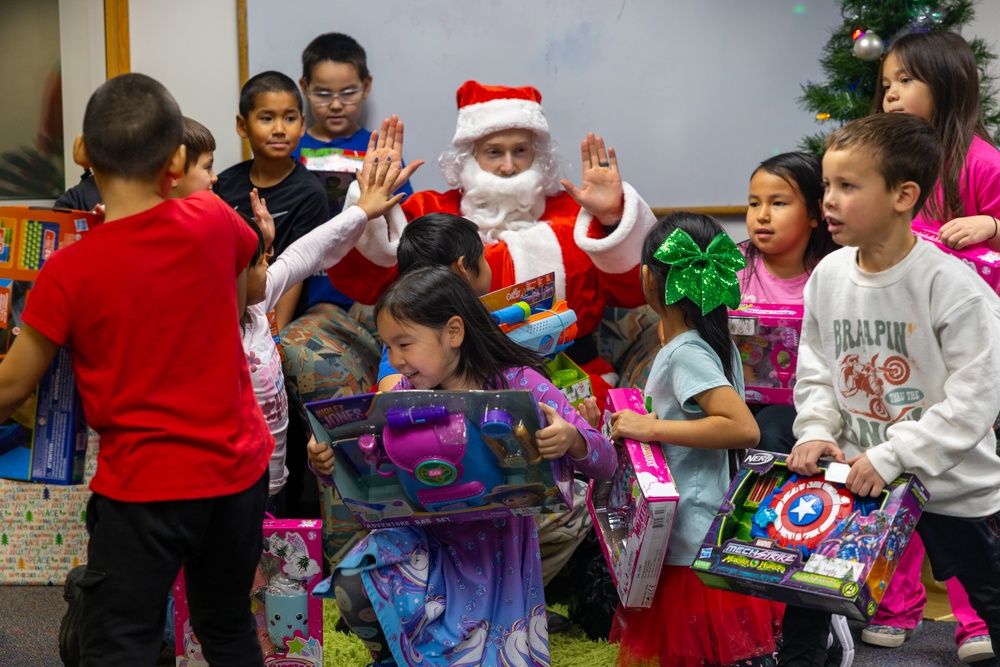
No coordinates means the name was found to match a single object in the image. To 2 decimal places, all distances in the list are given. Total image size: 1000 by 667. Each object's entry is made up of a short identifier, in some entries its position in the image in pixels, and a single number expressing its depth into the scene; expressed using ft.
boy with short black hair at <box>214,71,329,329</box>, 11.24
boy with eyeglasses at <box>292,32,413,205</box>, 12.21
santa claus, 10.55
